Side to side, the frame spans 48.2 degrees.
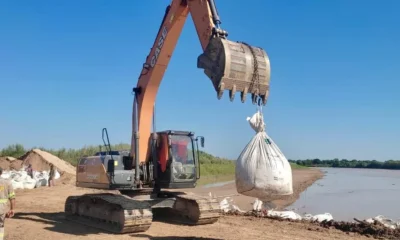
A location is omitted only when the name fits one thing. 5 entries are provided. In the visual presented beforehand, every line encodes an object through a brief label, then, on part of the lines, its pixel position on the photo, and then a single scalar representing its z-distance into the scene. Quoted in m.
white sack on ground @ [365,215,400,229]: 9.92
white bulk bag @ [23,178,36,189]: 18.16
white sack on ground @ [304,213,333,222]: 10.78
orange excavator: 8.73
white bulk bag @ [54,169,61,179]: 20.64
